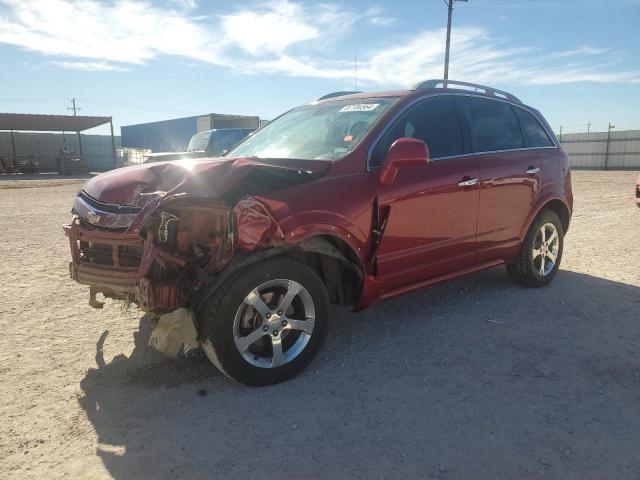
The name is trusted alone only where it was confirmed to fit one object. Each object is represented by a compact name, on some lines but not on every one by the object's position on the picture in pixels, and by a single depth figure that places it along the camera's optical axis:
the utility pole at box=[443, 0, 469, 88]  26.06
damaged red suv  2.93
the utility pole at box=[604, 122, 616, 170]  35.42
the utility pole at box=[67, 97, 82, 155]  36.31
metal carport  31.83
